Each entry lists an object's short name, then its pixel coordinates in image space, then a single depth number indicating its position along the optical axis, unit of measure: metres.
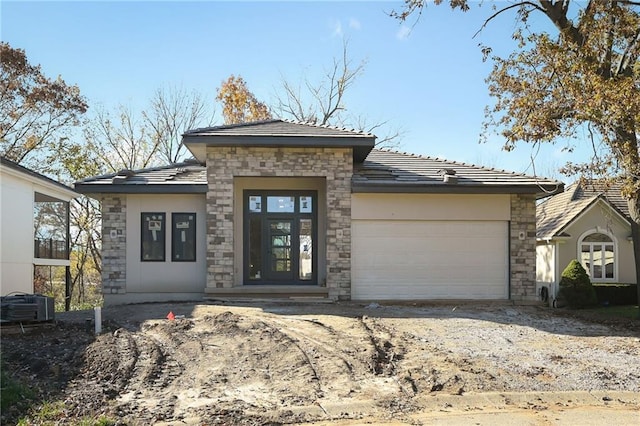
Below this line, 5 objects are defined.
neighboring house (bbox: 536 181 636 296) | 20.69
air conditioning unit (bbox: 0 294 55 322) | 10.06
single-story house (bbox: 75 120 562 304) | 14.90
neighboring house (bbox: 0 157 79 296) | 14.94
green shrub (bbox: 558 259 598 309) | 18.03
